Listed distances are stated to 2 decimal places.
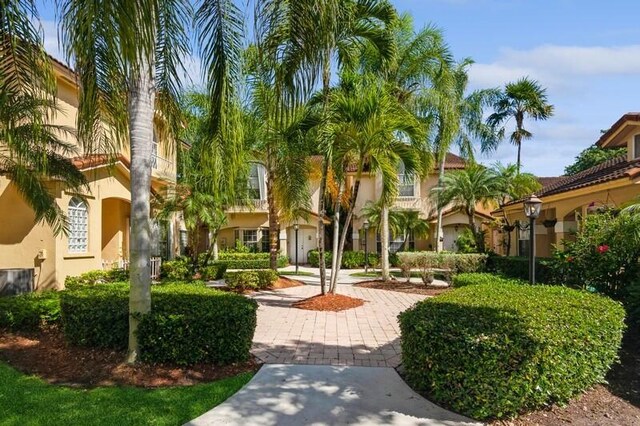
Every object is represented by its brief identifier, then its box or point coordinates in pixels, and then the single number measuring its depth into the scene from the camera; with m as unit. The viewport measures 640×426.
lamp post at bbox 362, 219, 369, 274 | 24.11
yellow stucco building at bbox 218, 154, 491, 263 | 29.64
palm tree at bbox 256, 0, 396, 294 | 4.33
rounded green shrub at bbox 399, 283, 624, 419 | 4.57
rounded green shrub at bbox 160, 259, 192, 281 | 18.28
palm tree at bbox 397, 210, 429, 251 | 27.67
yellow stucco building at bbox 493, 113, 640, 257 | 12.45
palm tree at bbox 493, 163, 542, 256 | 21.61
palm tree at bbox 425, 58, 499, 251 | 18.25
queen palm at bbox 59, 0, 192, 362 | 2.85
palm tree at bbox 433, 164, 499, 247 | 21.33
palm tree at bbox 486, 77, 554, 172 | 29.80
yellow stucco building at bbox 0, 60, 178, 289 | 12.48
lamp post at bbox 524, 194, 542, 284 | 9.48
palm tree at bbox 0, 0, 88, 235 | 4.16
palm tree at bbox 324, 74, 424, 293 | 10.88
